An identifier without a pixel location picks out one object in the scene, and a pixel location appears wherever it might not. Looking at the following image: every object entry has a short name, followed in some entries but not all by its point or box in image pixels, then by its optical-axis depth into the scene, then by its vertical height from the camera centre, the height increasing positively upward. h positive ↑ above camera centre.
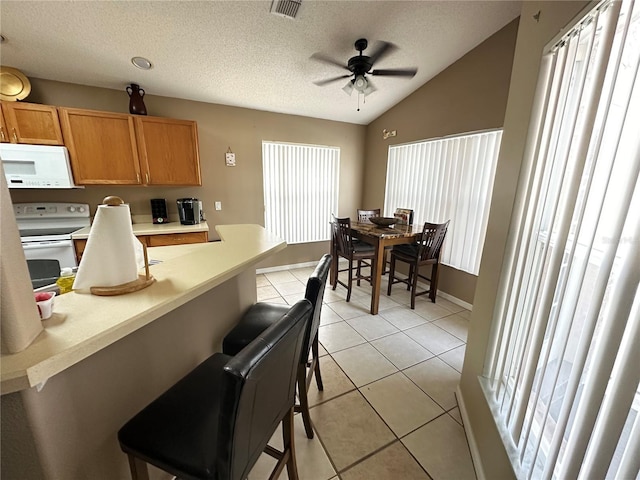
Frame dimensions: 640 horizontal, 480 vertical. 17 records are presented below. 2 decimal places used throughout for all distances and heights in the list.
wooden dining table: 2.89 -0.60
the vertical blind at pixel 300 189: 4.02 -0.06
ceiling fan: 2.26 +1.11
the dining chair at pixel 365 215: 3.91 -0.44
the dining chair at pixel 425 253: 2.93 -0.81
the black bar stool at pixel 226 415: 0.66 -0.81
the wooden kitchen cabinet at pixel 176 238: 2.91 -0.64
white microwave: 2.43 +0.15
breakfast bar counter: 0.62 -0.63
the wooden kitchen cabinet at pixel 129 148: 2.67 +0.39
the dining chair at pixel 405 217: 3.55 -0.41
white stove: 2.51 -0.49
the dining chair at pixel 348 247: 3.15 -0.78
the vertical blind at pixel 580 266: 0.64 -0.24
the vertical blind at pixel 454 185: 2.88 +0.04
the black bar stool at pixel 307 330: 1.27 -0.83
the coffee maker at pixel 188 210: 3.16 -0.33
